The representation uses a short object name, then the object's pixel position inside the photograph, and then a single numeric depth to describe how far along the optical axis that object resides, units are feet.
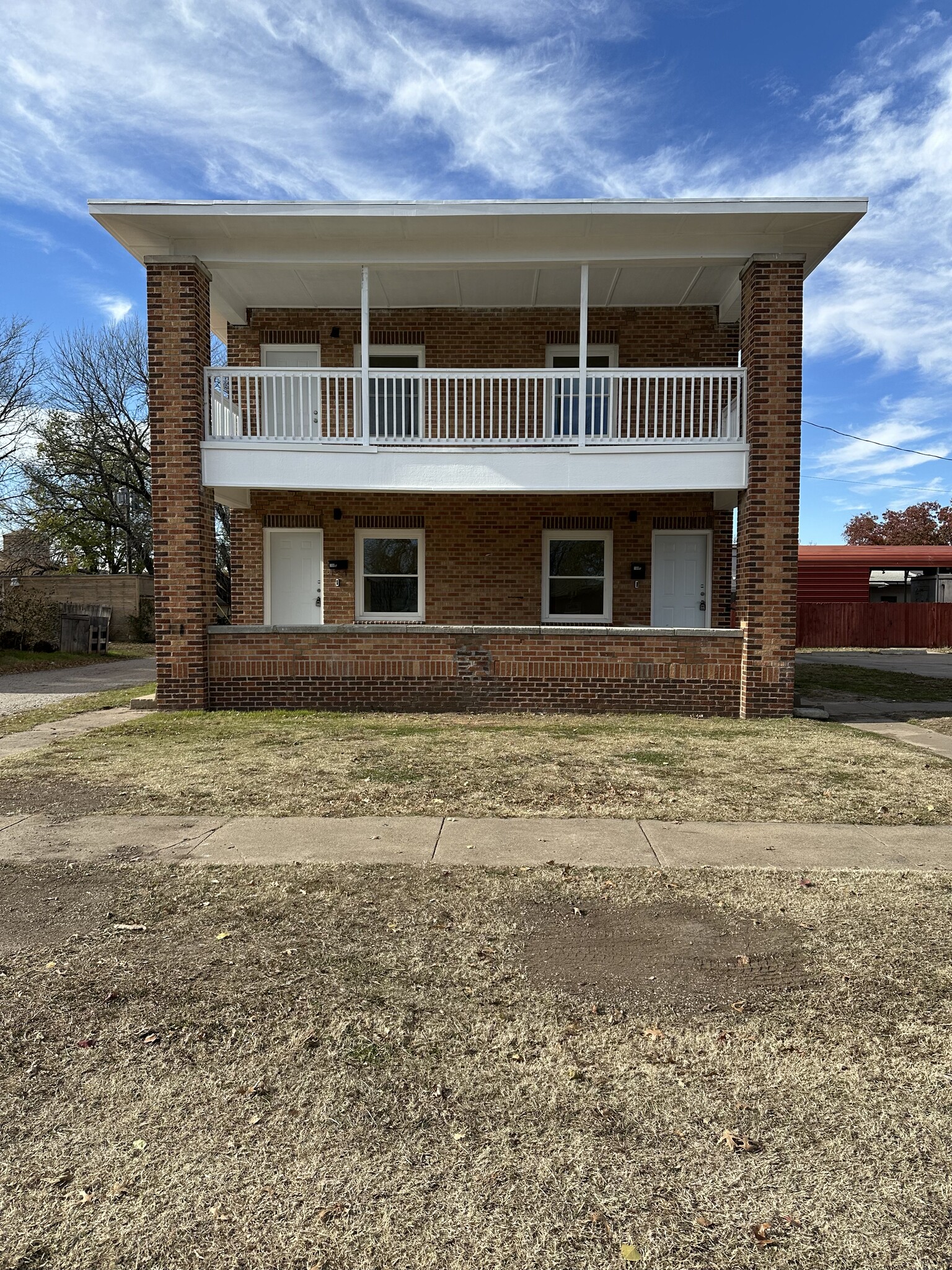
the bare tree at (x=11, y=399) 89.51
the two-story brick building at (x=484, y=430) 31.32
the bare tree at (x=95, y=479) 97.71
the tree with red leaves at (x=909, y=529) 165.37
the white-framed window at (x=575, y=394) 36.17
